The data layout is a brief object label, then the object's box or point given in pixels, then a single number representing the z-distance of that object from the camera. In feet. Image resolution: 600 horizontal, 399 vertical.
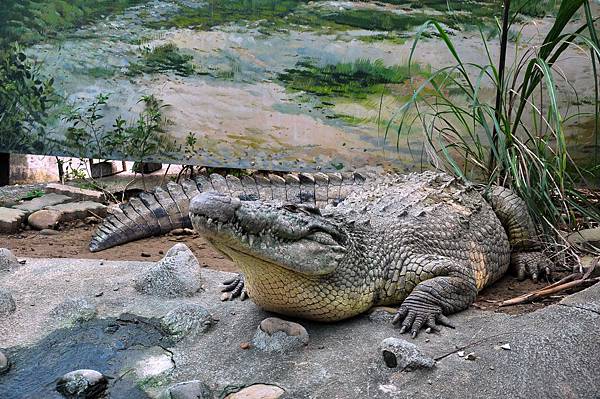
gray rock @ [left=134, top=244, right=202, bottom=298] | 9.98
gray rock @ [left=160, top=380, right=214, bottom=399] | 6.86
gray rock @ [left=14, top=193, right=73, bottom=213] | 17.99
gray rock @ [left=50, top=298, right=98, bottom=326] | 9.02
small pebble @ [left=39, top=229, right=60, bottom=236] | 16.66
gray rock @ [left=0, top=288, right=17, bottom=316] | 9.22
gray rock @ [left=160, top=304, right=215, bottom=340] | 8.61
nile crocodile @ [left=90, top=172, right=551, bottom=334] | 7.88
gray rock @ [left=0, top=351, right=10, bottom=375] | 7.76
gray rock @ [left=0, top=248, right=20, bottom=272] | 11.10
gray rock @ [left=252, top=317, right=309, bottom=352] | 8.00
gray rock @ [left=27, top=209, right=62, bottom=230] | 17.10
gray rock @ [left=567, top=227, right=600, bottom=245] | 11.77
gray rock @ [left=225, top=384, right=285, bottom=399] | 6.84
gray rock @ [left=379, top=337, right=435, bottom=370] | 7.16
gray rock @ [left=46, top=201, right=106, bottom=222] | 17.80
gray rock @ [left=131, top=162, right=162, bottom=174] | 22.06
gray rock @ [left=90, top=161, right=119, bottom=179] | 22.18
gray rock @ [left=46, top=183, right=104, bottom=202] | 19.61
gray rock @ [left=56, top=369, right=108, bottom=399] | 7.24
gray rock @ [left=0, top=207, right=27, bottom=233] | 16.57
